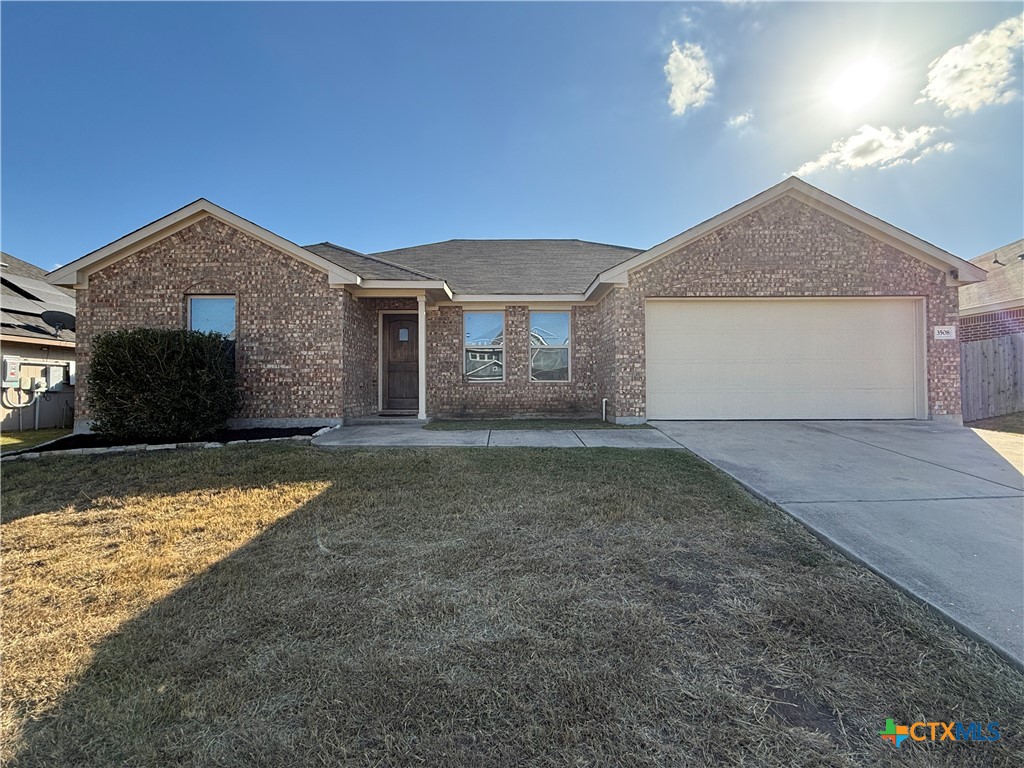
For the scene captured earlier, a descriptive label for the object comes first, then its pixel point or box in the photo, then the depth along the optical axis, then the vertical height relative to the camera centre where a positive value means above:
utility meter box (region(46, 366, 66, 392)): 11.30 +0.31
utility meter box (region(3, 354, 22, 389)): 10.03 +0.41
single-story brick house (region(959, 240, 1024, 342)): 10.93 +2.24
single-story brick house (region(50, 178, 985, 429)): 8.75 +1.65
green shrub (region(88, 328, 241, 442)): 7.24 +0.05
